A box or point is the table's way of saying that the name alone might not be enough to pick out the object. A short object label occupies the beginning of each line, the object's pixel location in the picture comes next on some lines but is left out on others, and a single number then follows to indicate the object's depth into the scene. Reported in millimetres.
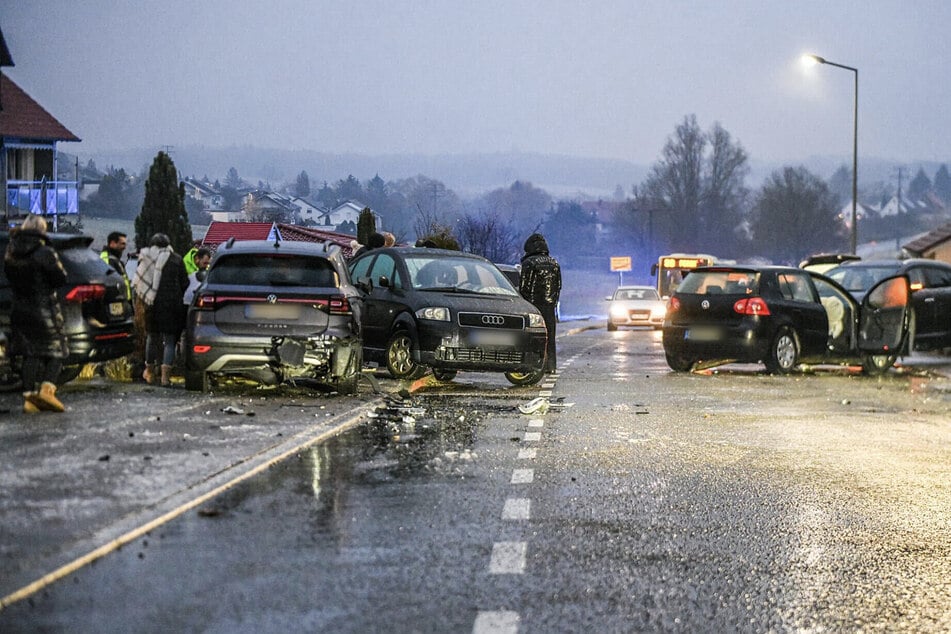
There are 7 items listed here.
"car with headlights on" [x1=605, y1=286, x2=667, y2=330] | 46188
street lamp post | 49472
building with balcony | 50688
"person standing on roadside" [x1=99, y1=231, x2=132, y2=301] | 17578
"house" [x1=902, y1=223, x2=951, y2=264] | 67375
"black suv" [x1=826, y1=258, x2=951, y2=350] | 25203
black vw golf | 21125
